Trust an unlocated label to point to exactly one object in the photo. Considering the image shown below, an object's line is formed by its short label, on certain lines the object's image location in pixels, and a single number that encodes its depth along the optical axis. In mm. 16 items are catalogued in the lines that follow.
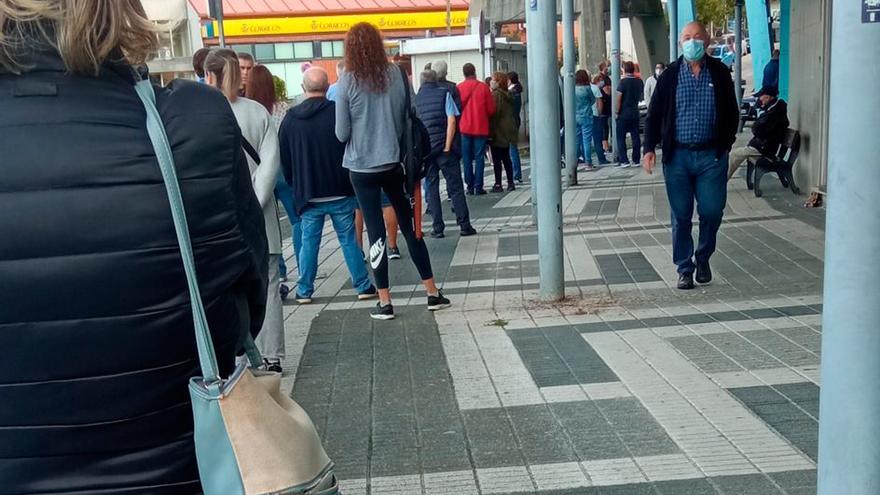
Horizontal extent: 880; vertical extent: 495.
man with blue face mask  7699
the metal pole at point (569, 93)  16297
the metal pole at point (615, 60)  19884
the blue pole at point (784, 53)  18359
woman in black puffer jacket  1853
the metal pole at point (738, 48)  27047
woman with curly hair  7254
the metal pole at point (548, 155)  7719
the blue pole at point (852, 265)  2521
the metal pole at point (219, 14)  13918
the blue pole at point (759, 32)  24188
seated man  12852
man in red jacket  15367
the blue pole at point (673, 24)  22578
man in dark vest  11711
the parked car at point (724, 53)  43906
